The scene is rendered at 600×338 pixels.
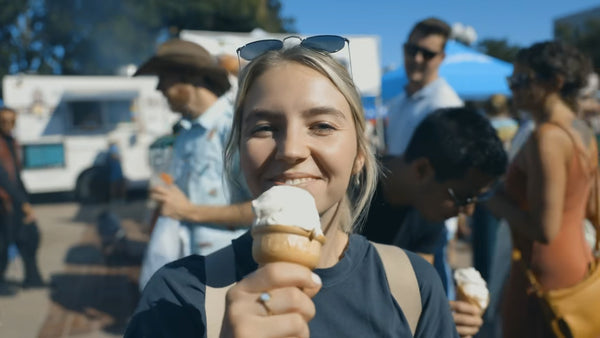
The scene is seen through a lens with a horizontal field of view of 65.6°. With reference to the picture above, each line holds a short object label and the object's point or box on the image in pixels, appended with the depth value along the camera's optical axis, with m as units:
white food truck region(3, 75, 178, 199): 12.54
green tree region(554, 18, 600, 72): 37.66
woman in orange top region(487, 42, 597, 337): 2.33
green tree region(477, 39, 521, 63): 42.16
